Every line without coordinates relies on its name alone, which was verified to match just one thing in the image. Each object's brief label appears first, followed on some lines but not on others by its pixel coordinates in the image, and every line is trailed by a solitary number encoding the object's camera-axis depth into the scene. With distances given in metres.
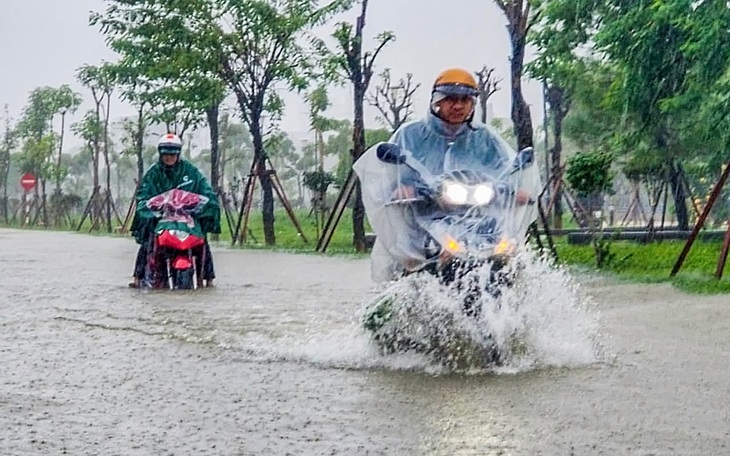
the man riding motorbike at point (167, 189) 13.29
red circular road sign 60.50
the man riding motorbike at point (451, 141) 7.41
